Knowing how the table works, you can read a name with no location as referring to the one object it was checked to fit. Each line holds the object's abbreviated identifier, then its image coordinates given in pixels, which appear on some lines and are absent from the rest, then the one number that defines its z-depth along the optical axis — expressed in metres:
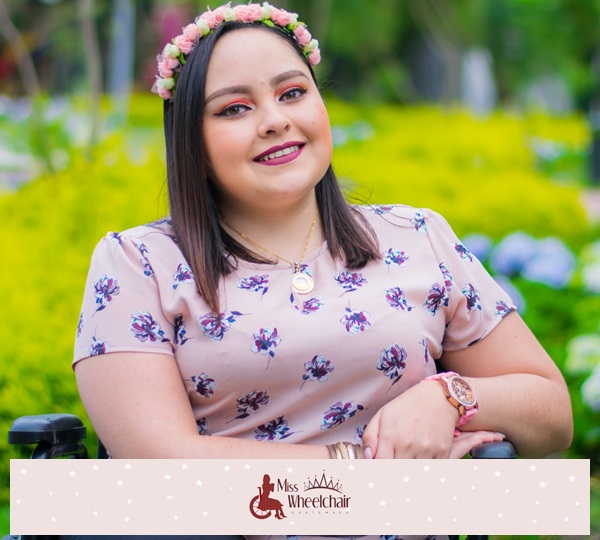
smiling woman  1.90
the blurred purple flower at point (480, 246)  4.86
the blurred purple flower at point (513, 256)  4.75
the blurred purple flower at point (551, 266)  4.57
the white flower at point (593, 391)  3.47
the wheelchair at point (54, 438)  1.88
